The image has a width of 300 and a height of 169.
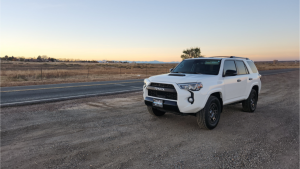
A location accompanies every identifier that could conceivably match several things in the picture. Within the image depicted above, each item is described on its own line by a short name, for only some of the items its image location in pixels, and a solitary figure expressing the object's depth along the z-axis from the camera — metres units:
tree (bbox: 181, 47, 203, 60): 49.11
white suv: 4.77
